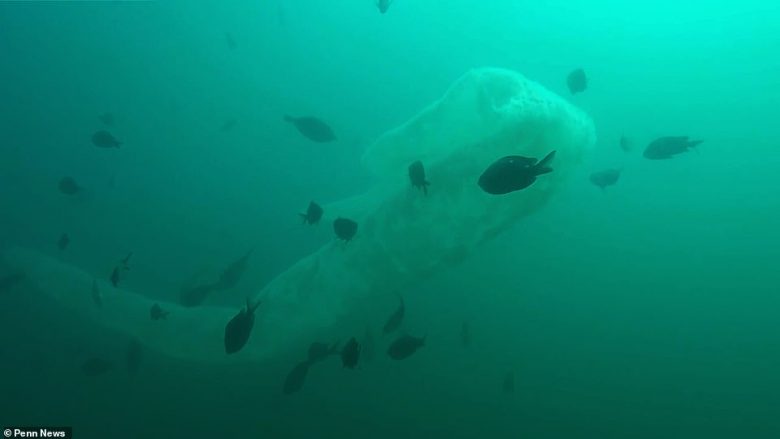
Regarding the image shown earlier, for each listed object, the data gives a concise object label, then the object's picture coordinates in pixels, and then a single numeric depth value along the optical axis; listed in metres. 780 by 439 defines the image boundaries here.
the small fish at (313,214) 6.01
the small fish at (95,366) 7.87
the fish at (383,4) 6.52
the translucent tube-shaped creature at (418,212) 6.09
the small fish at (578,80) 7.73
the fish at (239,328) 3.86
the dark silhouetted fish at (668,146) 6.78
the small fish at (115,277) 5.78
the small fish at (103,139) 7.79
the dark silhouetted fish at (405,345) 5.12
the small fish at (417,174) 5.74
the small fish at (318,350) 6.24
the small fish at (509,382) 8.62
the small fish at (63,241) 8.13
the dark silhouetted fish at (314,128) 7.54
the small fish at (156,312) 7.18
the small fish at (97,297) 7.97
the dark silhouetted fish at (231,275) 7.70
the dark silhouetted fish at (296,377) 6.40
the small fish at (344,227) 5.91
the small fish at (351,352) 4.42
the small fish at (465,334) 8.64
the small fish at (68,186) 8.56
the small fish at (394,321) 5.94
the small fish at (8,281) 9.50
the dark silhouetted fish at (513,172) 3.44
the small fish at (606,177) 8.19
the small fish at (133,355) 8.23
